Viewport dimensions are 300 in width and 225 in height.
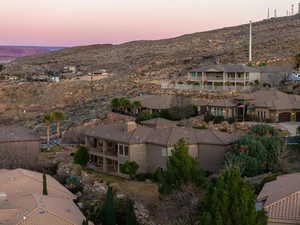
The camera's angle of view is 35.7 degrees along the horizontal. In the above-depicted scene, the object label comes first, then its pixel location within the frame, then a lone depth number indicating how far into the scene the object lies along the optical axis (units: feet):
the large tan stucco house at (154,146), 117.80
